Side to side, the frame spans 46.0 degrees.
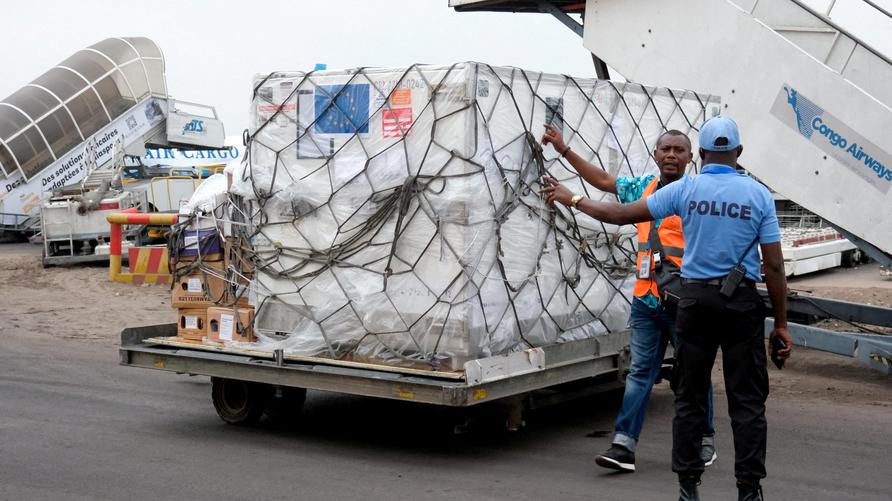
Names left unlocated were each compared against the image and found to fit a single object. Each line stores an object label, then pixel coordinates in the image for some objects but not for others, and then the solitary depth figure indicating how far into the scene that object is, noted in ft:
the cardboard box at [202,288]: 26.58
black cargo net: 22.08
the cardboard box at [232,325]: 25.34
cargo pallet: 21.27
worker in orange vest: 20.98
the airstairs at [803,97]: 30.30
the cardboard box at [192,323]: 26.32
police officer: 16.88
